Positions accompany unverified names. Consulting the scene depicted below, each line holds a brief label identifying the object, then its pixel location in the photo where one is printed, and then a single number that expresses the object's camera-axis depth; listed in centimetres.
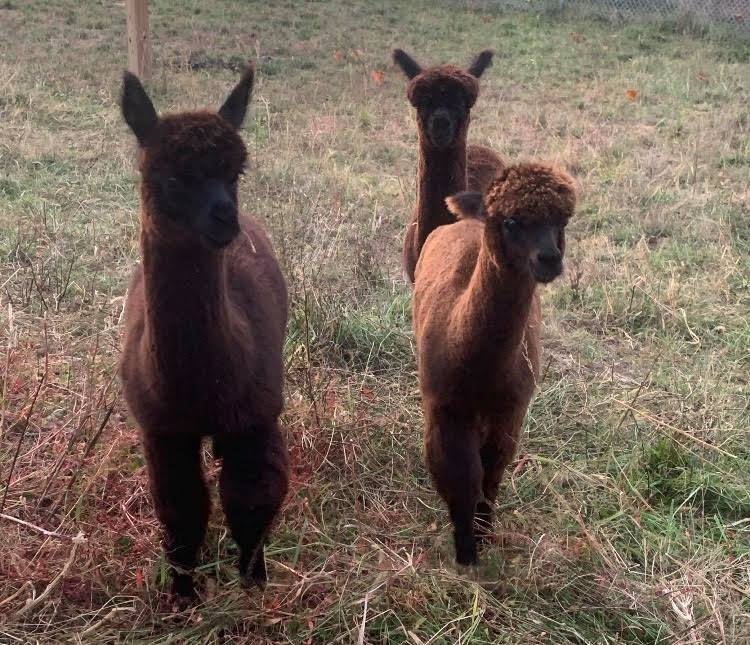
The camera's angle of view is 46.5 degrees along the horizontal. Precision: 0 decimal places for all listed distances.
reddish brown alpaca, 317
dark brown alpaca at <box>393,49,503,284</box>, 514
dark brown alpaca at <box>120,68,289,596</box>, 289
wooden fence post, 799
